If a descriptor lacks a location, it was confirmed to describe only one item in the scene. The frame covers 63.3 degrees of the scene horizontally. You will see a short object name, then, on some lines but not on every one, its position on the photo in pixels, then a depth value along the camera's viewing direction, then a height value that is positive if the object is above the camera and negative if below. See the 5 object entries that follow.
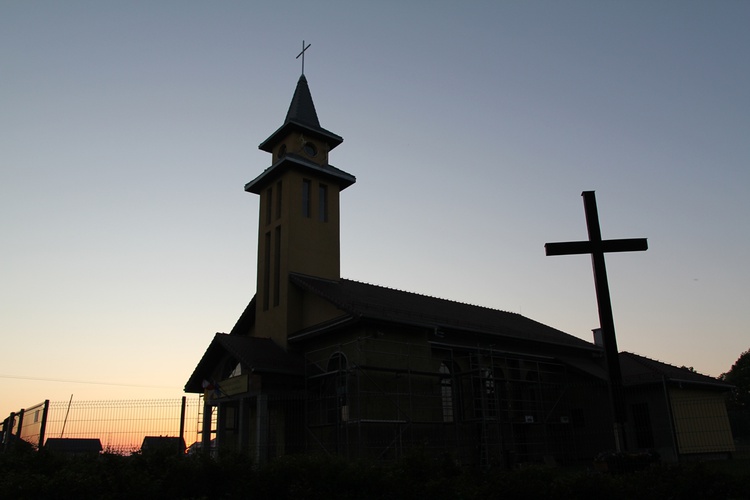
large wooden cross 14.79 +3.79
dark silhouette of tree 70.12 +4.20
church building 20.39 +2.39
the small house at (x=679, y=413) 23.69 +0.38
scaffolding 19.72 +0.93
